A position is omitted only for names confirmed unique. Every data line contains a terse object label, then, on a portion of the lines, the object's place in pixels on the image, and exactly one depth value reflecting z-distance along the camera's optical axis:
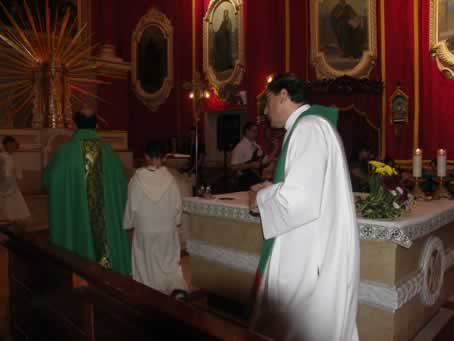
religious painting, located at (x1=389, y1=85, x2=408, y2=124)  9.91
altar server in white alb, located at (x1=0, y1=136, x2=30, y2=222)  6.90
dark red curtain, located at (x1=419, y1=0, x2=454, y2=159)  9.27
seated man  6.99
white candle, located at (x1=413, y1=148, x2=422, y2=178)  3.79
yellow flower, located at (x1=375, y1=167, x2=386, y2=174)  3.17
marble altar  2.97
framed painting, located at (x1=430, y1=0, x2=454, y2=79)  9.12
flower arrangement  3.03
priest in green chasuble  4.03
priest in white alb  2.20
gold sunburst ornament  10.18
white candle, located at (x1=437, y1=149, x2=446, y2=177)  3.80
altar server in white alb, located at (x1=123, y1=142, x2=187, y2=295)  4.31
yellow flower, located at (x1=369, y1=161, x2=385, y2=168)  3.25
